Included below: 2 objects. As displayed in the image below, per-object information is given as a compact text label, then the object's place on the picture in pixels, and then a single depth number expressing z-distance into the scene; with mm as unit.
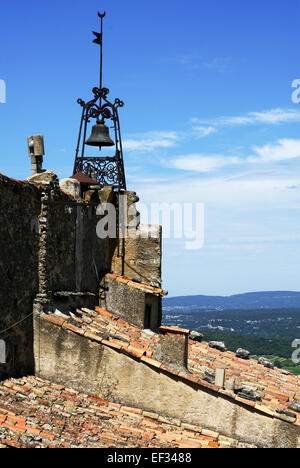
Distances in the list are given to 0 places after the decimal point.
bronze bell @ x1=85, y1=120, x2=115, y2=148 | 21078
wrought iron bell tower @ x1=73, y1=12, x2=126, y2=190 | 21156
